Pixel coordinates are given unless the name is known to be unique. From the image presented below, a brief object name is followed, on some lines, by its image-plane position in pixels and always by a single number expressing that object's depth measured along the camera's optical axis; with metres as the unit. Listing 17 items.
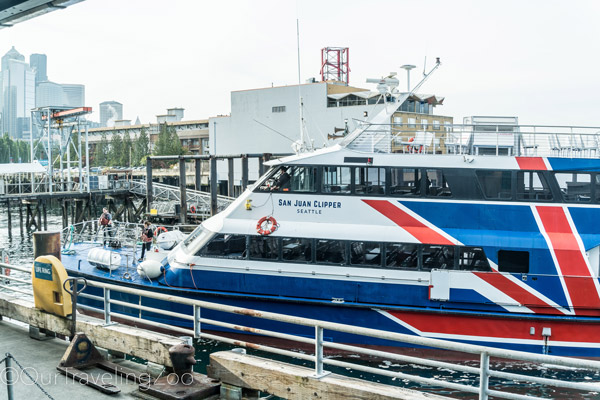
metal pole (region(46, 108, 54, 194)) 40.80
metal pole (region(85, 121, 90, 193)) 42.84
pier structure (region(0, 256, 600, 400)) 5.98
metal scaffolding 42.59
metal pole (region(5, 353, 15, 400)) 6.11
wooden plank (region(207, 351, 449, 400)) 6.15
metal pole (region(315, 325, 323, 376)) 6.58
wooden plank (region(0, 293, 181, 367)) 7.52
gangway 37.28
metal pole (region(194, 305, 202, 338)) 8.31
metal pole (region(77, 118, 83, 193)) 43.38
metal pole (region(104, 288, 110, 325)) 8.46
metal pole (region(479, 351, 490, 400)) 5.81
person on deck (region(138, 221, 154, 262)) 16.70
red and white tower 77.44
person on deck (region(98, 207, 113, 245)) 21.32
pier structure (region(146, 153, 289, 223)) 32.22
